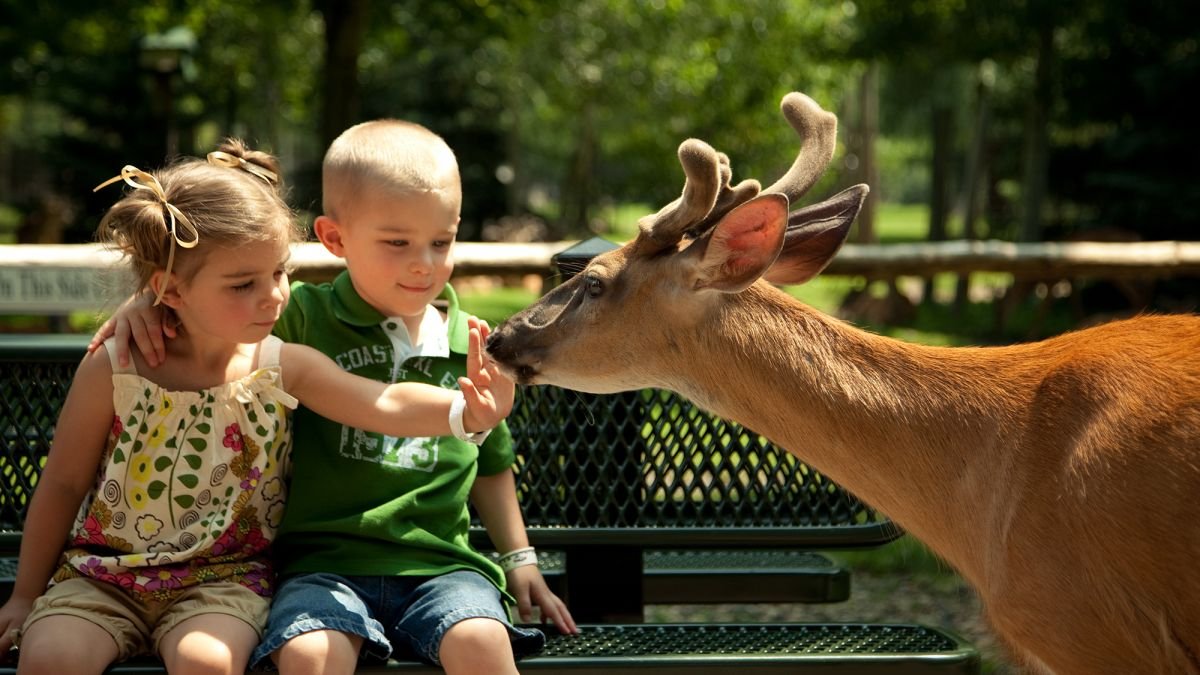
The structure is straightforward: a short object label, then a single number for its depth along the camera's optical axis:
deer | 2.95
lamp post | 16.09
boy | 3.11
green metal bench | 3.73
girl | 3.15
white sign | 7.28
